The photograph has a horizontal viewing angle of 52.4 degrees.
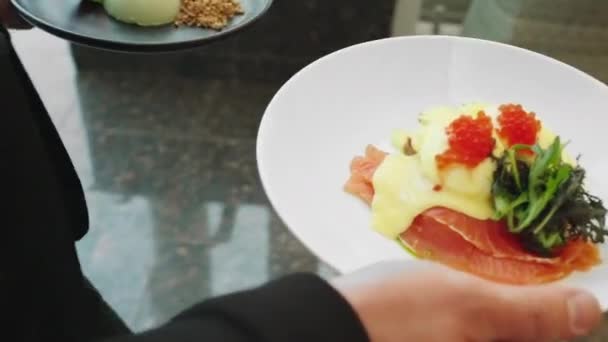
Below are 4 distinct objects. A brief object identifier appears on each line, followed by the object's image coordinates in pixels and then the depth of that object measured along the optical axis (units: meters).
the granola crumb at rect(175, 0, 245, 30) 0.64
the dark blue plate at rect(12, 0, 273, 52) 0.59
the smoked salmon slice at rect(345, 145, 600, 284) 0.57
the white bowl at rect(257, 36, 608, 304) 0.58
